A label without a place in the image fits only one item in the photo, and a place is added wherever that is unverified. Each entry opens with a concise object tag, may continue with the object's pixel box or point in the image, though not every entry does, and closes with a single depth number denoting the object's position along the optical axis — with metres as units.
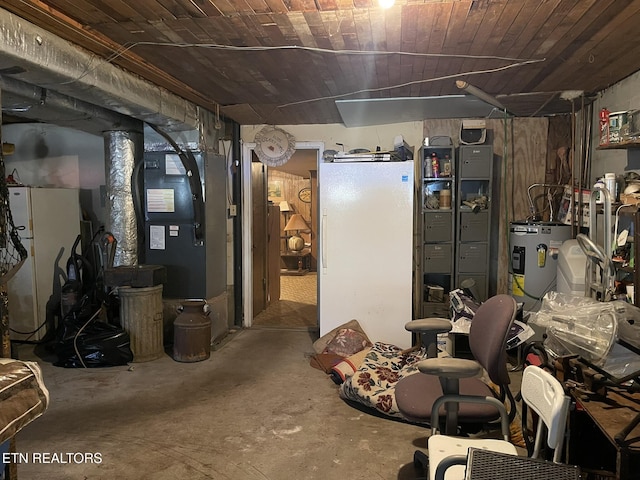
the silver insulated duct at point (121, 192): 4.41
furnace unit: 4.37
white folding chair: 1.45
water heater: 3.92
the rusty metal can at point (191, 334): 3.98
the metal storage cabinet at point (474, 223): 4.23
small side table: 9.16
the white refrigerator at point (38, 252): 4.43
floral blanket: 2.96
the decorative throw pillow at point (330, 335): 4.05
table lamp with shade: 9.14
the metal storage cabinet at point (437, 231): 4.34
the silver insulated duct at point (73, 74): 2.33
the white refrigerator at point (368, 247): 4.04
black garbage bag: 3.80
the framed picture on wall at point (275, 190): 10.19
